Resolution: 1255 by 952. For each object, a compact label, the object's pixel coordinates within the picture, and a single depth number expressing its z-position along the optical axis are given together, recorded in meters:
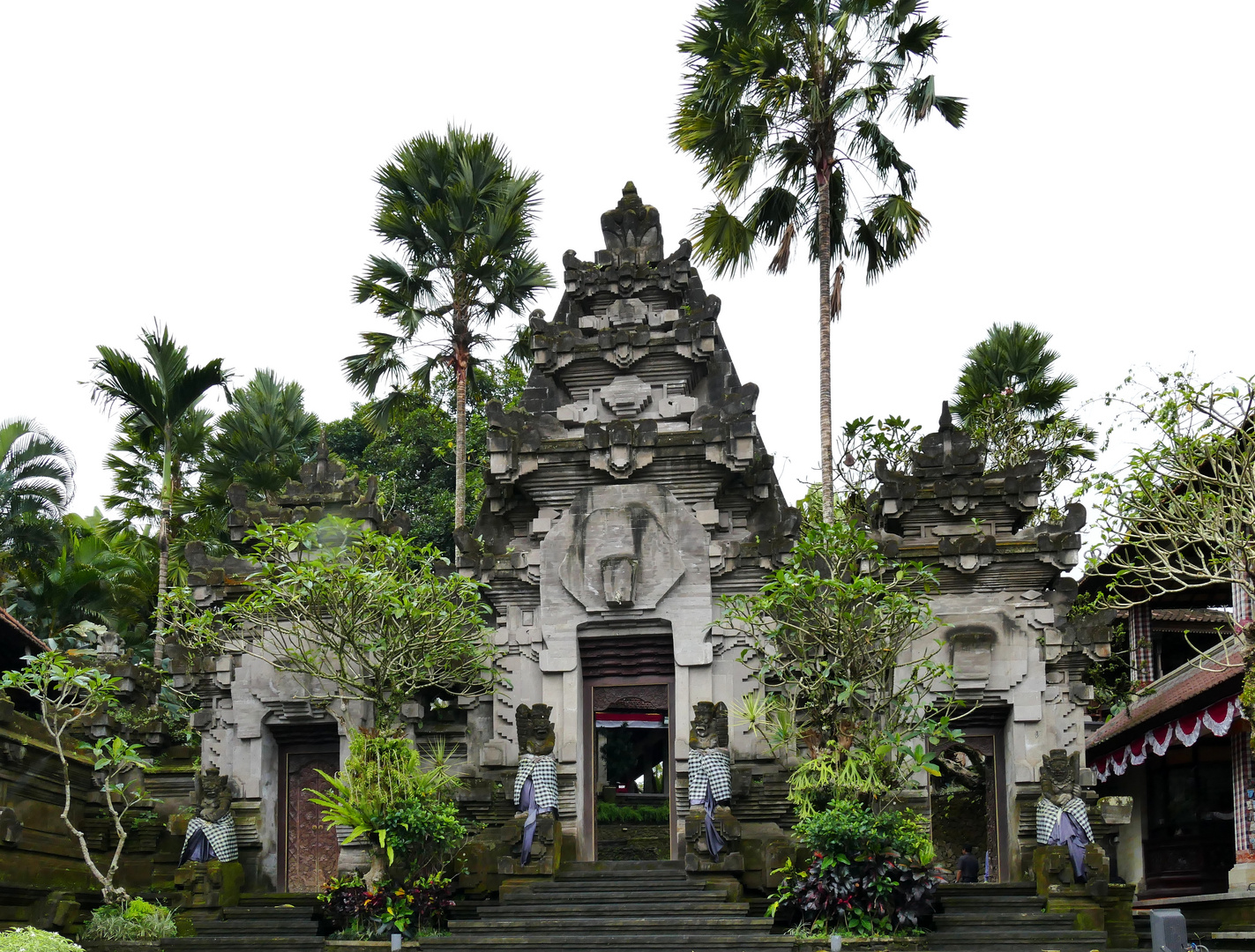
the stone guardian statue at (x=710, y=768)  14.80
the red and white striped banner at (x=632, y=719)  24.73
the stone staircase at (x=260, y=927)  14.87
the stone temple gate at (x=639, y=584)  16.58
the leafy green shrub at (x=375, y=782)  14.62
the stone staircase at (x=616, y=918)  13.45
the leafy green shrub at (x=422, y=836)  14.57
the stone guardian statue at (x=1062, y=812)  15.09
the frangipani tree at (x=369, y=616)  15.44
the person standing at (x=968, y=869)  21.34
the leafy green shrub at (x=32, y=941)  11.50
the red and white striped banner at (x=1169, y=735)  18.08
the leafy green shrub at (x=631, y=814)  24.69
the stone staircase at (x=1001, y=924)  13.70
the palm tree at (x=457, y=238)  24.23
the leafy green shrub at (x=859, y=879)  13.73
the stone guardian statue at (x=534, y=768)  15.23
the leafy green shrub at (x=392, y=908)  14.38
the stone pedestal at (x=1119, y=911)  15.23
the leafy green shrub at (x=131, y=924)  15.58
